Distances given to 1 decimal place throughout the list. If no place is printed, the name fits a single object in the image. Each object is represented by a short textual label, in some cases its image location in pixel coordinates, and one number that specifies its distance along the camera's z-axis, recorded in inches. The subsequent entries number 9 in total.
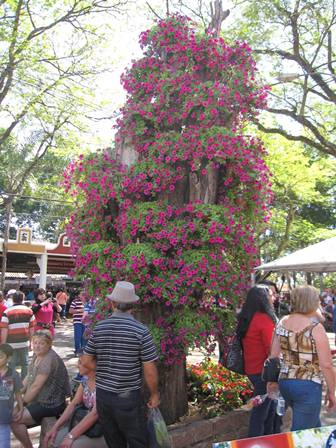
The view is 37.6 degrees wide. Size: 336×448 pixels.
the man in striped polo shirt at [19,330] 302.7
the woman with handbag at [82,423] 155.3
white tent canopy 337.3
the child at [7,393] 165.0
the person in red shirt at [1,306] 331.9
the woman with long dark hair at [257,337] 186.4
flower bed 210.8
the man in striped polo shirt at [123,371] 138.6
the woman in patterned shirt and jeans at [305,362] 145.6
